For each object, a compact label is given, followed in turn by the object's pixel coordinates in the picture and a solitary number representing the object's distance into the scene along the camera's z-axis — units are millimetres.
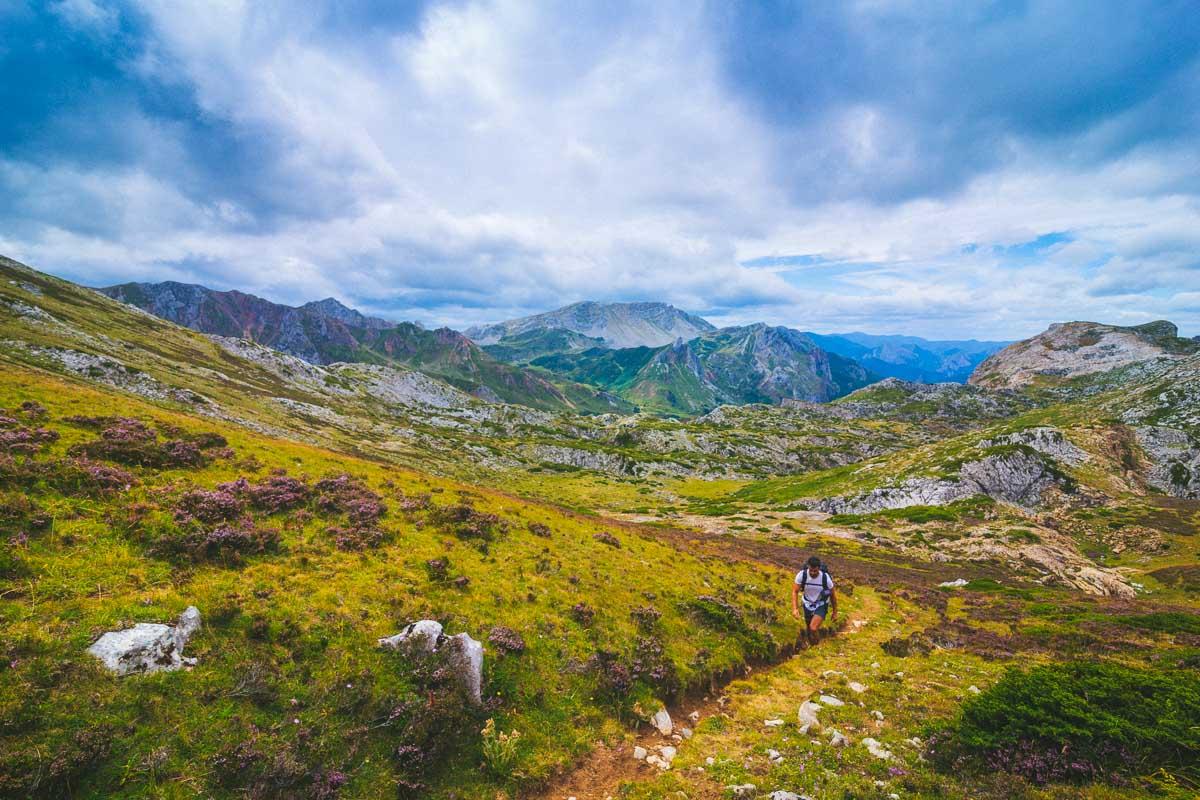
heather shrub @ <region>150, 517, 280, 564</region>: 14805
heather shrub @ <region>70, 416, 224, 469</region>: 18578
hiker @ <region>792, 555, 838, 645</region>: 19750
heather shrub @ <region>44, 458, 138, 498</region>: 15977
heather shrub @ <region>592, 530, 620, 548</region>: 29016
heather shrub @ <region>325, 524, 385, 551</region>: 18531
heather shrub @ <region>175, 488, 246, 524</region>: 16875
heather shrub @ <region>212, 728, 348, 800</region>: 9500
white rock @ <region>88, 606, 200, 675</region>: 10383
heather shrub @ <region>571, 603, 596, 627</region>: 18172
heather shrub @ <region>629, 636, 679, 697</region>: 16672
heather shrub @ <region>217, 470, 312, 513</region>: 19531
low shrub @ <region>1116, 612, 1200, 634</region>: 25422
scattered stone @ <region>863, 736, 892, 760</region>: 12141
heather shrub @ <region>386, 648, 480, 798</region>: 11453
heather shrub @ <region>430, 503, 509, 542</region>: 22641
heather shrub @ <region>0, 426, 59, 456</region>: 16625
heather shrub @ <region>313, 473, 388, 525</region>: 21000
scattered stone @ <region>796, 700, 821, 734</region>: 14180
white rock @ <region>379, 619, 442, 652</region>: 13891
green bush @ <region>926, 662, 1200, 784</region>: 9859
